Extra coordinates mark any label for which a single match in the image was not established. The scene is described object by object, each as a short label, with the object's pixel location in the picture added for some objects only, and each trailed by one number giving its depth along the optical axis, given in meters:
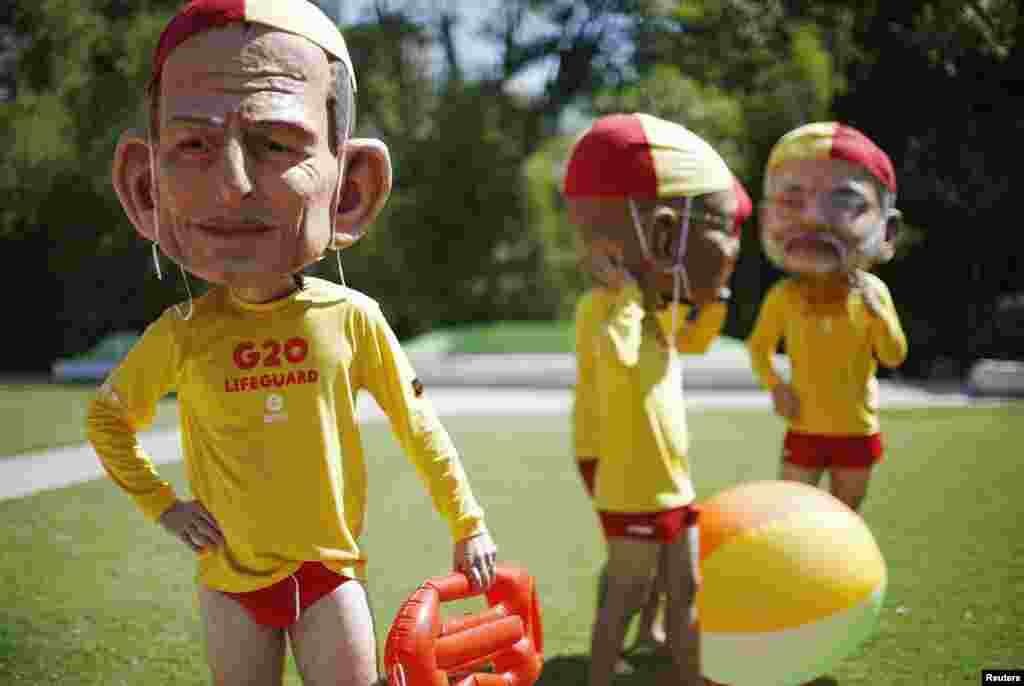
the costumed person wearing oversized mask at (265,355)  2.51
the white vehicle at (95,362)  17.12
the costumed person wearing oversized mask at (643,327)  3.46
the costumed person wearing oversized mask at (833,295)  4.65
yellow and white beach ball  2.82
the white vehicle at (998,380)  14.22
